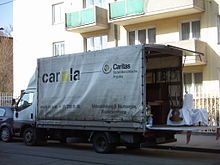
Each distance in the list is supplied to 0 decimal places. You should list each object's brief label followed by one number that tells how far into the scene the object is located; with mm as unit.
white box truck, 12211
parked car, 17016
